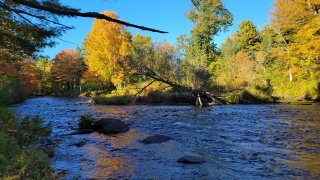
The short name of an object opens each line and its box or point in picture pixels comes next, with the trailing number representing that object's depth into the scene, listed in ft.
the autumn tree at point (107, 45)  112.80
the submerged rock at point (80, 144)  30.92
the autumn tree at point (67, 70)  163.49
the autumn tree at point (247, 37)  147.39
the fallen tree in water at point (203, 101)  73.50
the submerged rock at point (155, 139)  31.38
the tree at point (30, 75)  143.94
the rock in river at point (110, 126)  38.80
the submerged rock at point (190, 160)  23.47
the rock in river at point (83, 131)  38.28
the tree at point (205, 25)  131.59
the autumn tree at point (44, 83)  177.29
